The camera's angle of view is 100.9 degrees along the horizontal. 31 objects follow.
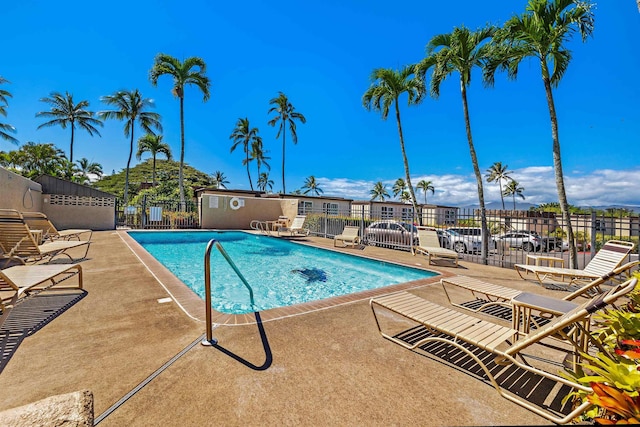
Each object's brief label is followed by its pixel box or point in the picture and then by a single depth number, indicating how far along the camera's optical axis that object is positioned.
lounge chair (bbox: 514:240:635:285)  4.46
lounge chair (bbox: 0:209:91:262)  4.89
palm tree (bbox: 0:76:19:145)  20.03
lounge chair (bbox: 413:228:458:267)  7.31
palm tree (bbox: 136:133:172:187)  27.02
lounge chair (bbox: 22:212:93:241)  7.10
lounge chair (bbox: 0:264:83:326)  2.71
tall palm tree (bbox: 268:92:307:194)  28.53
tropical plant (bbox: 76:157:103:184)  51.41
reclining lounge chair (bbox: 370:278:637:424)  1.79
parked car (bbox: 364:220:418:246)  10.01
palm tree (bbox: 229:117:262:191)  33.06
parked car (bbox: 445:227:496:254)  9.33
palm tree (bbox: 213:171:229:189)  72.74
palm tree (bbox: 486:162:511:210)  53.38
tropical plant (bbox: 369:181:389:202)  71.31
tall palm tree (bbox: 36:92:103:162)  26.17
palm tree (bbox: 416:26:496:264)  9.70
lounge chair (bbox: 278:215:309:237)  13.07
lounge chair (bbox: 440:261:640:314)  3.42
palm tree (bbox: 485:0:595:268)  7.18
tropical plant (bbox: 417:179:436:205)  67.89
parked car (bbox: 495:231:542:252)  13.43
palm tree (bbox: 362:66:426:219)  13.78
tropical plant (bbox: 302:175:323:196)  71.88
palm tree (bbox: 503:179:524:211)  55.62
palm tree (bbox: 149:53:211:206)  17.98
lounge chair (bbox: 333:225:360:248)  10.06
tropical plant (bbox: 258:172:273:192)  71.47
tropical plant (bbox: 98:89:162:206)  23.06
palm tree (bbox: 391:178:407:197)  64.69
